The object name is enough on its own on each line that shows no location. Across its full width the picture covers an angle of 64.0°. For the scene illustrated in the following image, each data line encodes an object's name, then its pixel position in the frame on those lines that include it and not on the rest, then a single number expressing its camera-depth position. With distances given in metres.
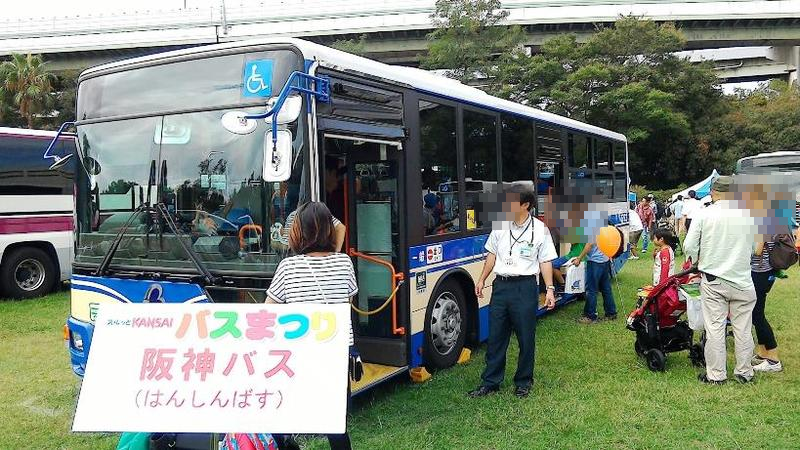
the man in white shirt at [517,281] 5.29
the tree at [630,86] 30.14
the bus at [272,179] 4.41
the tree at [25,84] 34.66
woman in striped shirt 3.54
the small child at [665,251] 7.51
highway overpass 37.74
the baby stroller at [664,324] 6.14
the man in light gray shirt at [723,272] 5.45
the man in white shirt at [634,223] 11.08
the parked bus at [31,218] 10.97
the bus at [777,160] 15.18
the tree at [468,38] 31.64
